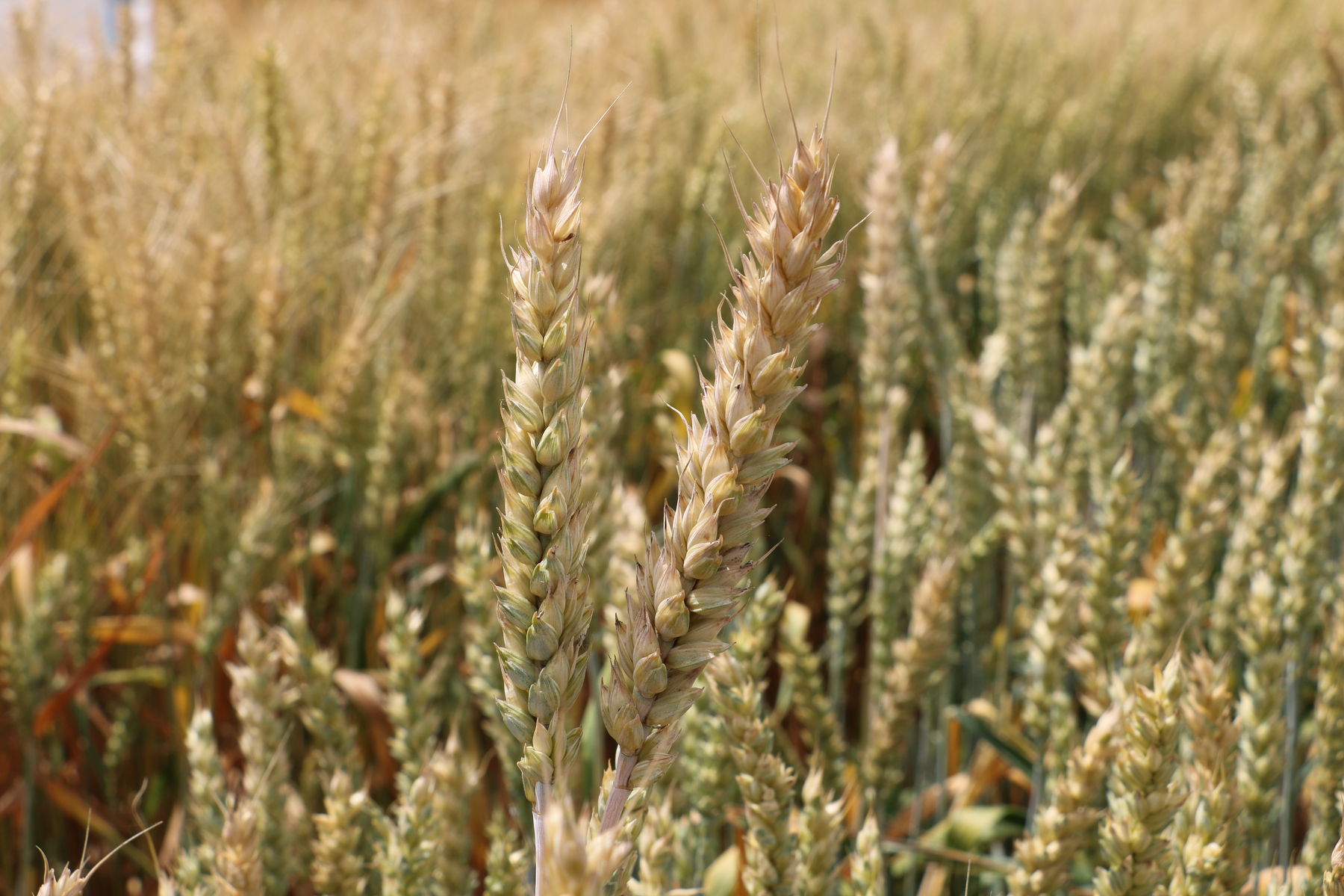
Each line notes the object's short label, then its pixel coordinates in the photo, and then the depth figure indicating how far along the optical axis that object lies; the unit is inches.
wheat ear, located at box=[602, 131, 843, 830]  16.6
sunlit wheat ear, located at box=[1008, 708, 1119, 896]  21.2
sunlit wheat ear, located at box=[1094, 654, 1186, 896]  20.2
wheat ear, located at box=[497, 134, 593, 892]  16.7
